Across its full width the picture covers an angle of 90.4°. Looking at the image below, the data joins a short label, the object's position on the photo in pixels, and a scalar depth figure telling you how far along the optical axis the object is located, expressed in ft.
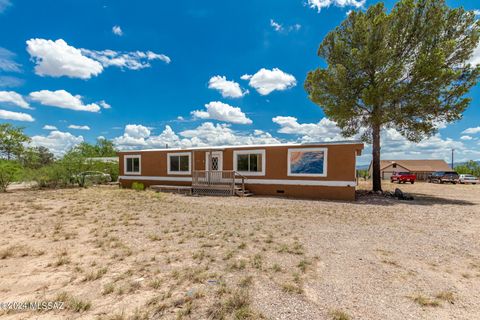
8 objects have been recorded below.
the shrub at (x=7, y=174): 45.80
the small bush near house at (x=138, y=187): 48.40
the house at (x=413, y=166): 124.88
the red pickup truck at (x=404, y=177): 82.89
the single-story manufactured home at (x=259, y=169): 36.96
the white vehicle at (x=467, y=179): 85.25
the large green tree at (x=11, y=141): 81.10
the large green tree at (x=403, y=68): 38.37
